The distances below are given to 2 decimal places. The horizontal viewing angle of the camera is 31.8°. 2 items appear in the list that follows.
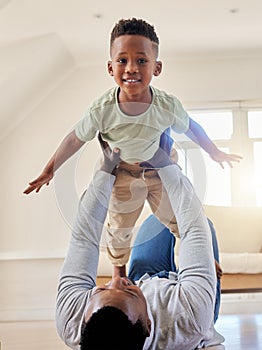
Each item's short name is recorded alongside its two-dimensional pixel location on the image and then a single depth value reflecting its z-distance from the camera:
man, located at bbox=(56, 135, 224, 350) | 0.94
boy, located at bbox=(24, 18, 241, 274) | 0.97
